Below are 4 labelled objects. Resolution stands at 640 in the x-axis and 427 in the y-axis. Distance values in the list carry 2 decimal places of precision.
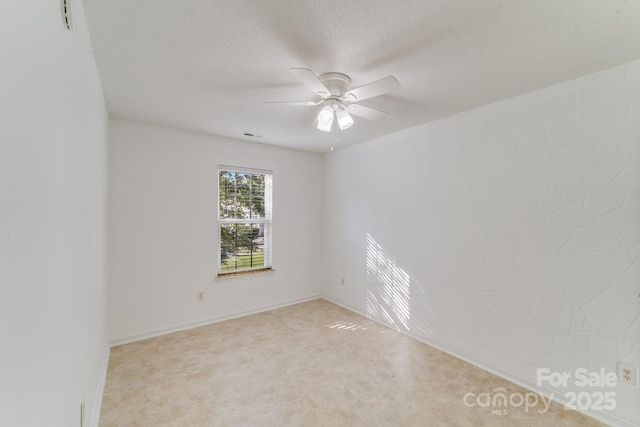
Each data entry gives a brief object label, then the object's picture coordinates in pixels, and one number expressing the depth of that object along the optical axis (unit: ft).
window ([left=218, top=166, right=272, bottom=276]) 12.46
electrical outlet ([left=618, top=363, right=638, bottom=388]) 5.99
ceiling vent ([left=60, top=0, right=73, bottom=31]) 3.40
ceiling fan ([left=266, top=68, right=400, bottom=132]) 5.56
